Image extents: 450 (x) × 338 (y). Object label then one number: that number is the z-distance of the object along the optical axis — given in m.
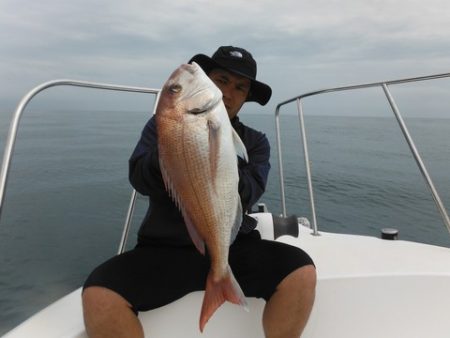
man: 1.70
